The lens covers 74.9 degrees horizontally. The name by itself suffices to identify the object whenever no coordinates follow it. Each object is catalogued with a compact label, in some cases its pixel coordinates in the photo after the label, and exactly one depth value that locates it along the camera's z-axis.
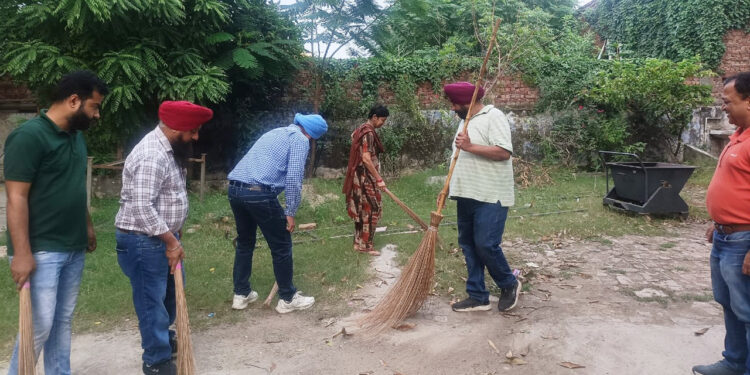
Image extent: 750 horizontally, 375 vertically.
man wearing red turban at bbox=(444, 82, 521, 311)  3.56
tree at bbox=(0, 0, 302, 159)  7.11
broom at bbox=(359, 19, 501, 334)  3.63
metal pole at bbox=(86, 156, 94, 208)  6.25
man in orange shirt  2.52
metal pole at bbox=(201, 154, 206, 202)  7.95
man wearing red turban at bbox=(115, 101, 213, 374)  2.65
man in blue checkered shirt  3.63
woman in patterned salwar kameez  5.55
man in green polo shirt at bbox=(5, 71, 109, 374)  2.27
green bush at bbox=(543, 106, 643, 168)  10.48
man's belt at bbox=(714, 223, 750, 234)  2.52
